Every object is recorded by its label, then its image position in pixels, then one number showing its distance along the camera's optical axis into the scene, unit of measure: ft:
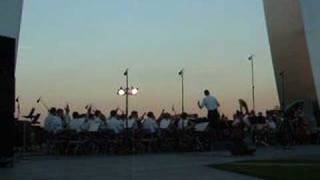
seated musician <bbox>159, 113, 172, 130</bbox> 91.50
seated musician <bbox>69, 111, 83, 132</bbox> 82.79
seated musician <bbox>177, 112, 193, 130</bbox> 92.43
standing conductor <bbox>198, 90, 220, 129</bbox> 86.84
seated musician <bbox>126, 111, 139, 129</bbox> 88.02
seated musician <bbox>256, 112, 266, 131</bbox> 104.51
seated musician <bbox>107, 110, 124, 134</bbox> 84.61
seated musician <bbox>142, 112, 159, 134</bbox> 87.81
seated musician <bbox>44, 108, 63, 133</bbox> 80.59
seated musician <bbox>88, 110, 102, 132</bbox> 82.99
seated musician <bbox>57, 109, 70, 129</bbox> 82.39
